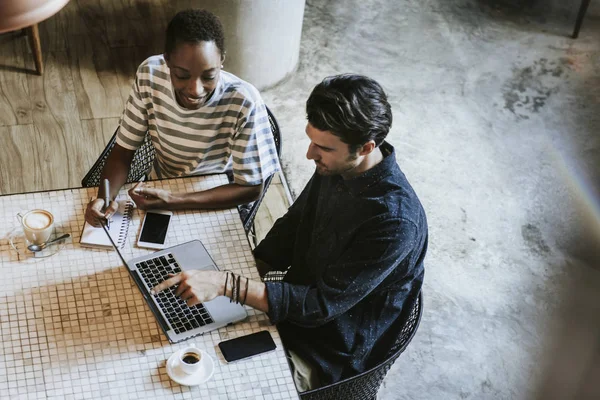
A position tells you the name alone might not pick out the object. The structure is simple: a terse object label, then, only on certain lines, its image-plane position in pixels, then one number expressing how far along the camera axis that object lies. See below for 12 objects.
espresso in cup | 1.71
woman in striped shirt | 2.06
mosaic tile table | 1.66
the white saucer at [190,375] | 1.67
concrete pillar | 3.62
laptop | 1.81
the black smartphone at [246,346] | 1.76
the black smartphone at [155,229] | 2.01
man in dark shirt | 1.79
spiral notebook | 1.97
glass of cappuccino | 1.91
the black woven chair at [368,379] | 1.86
